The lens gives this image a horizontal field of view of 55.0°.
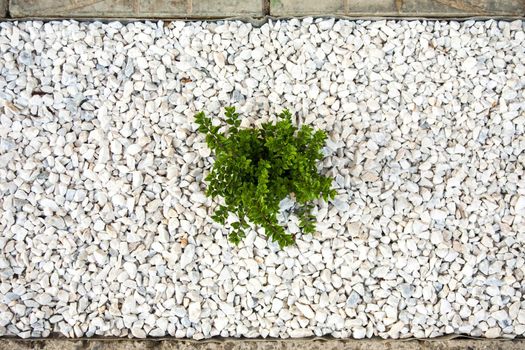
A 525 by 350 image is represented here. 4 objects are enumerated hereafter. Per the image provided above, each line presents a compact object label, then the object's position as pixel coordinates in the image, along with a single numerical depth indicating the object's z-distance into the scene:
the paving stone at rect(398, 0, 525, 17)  2.30
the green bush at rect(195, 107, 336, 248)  1.80
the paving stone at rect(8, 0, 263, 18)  2.30
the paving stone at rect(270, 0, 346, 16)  2.29
